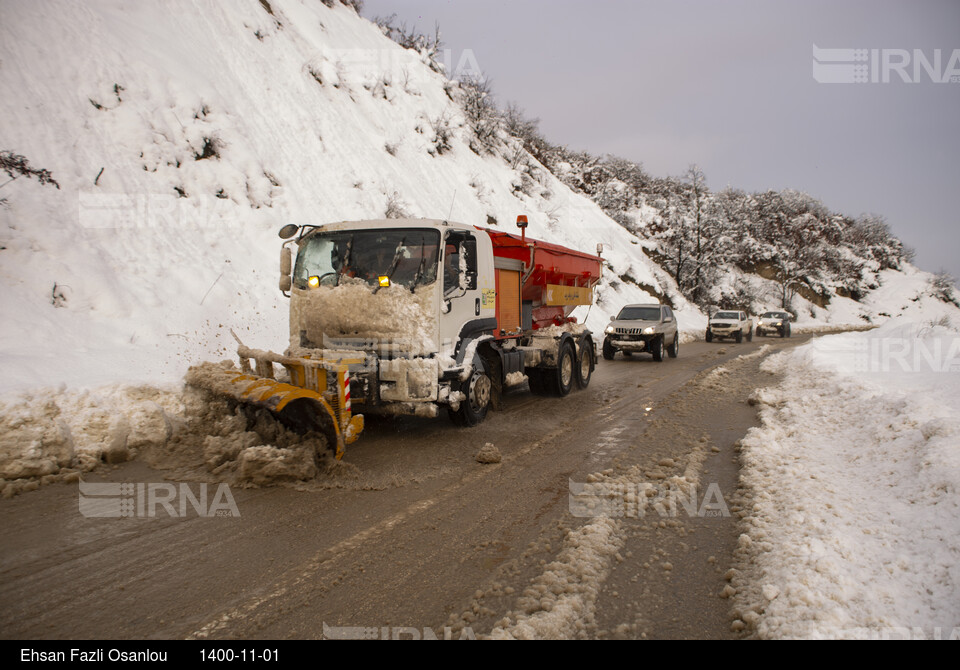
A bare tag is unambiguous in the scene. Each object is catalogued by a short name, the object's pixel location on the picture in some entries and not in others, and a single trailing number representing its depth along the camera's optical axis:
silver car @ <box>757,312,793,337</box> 29.39
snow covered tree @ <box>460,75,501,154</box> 28.36
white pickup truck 24.12
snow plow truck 5.77
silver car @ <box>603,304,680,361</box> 16.50
